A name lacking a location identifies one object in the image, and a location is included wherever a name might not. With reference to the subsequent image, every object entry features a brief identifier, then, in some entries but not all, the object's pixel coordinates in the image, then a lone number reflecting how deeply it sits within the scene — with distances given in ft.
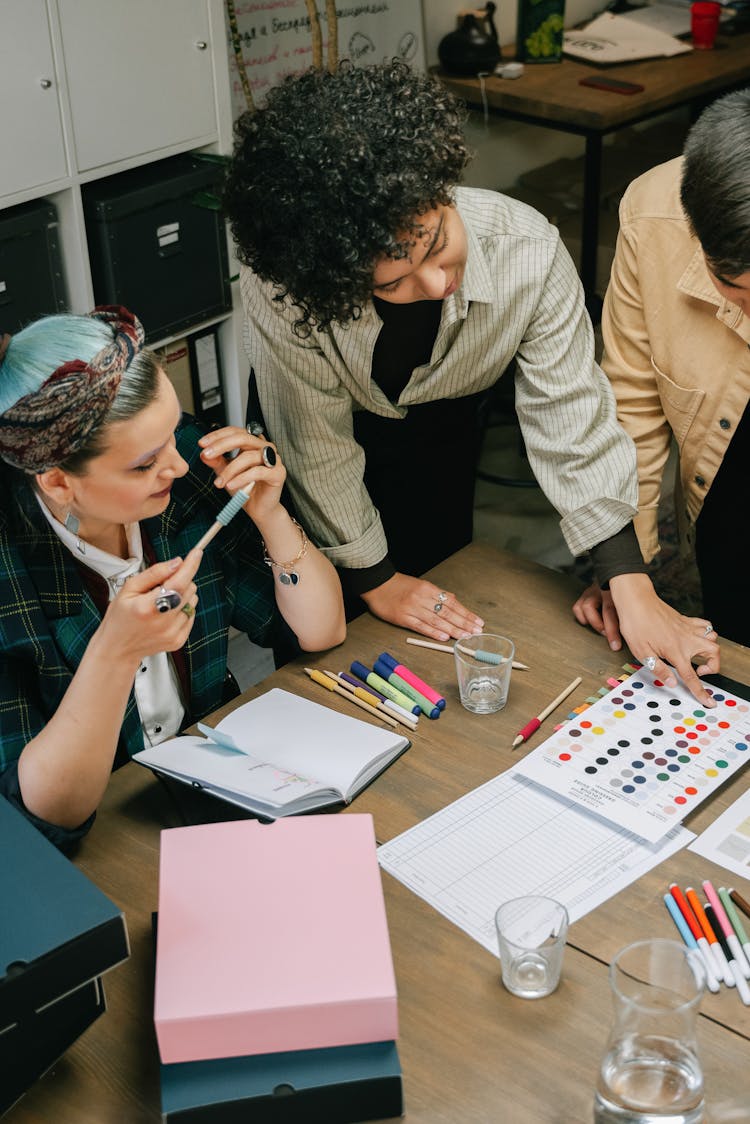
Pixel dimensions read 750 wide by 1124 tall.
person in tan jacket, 5.75
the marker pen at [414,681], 5.16
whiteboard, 11.00
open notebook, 4.41
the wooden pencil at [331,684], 5.16
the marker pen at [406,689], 5.10
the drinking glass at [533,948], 3.81
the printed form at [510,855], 4.20
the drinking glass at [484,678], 5.10
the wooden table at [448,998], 3.52
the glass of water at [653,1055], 3.37
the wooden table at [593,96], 11.41
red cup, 13.23
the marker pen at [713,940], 3.86
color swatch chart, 4.60
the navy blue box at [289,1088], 3.38
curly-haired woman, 4.74
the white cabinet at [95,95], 7.54
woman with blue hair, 4.38
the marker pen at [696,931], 3.88
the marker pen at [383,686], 5.13
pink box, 3.42
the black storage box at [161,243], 8.36
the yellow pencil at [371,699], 5.07
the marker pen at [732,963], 3.80
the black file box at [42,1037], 3.40
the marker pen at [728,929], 3.88
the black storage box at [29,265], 7.80
